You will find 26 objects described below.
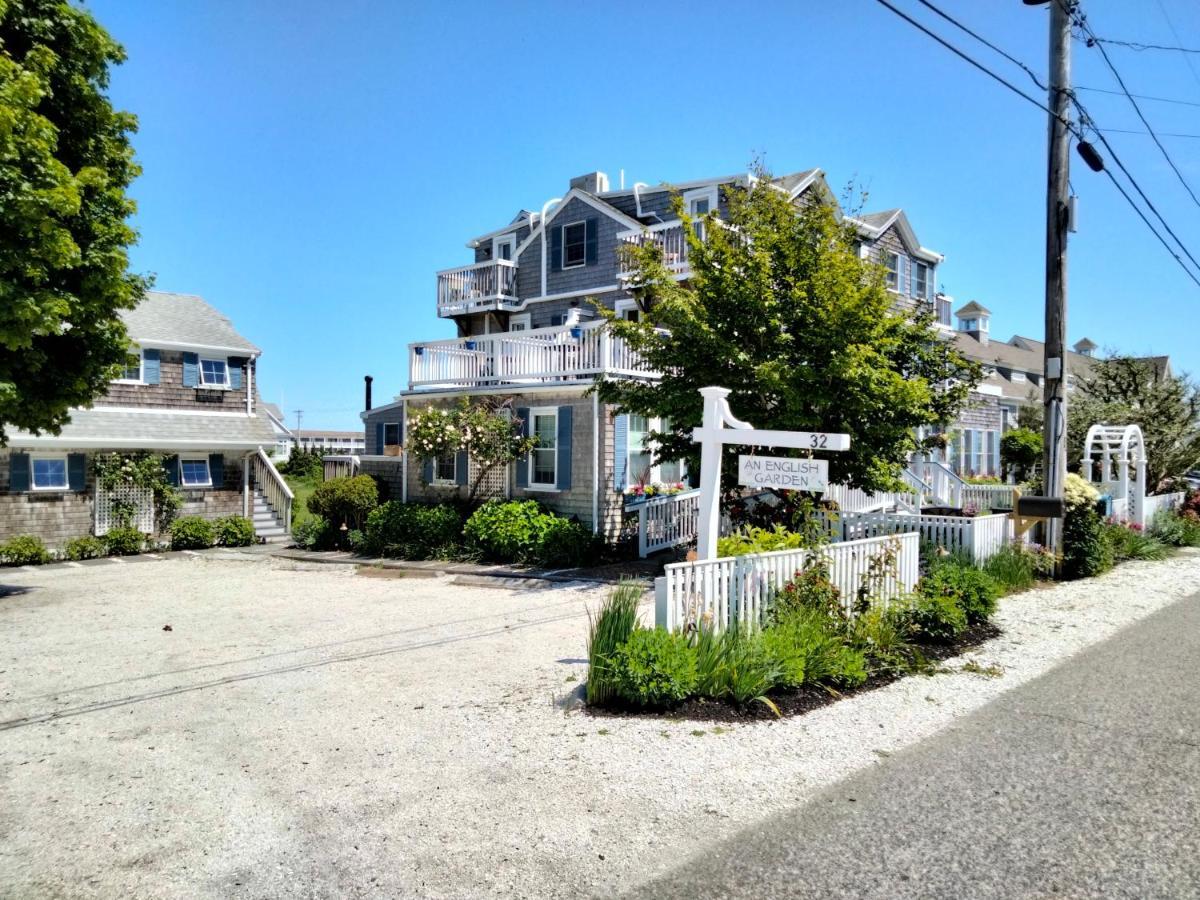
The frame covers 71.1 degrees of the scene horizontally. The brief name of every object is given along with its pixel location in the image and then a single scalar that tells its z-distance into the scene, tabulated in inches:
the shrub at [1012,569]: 482.0
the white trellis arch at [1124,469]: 684.1
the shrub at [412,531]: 684.1
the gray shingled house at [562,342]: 641.6
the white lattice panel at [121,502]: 824.3
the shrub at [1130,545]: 615.5
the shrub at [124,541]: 799.1
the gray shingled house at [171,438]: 790.5
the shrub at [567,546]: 601.6
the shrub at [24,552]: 720.3
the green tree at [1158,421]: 821.9
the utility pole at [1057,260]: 522.6
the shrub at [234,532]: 868.6
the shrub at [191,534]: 842.8
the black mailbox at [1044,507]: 488.1
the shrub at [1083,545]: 535.5
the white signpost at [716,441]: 305.4
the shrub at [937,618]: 336.8
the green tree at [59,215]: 385.7
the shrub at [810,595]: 305.6
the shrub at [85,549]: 767.7
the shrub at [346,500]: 761.6
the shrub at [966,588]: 357.7
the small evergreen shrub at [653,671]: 251.4
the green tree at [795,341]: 448.8
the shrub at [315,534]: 781.3
